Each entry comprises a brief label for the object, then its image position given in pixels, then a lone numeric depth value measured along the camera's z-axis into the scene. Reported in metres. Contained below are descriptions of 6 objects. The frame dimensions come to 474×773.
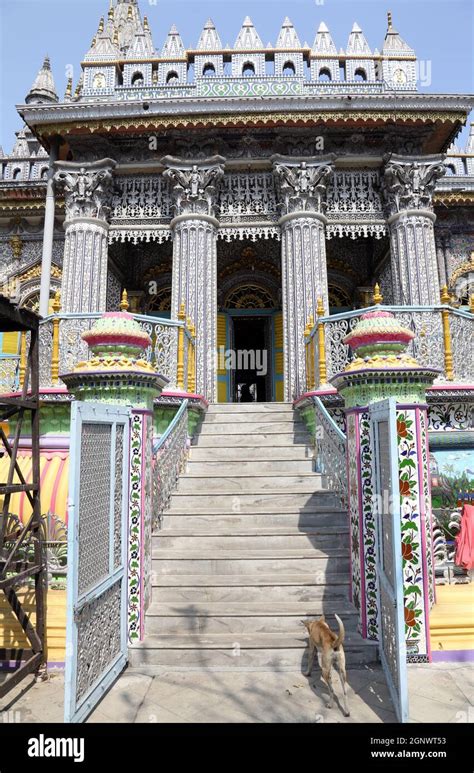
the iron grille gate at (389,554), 3.44
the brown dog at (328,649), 3.57
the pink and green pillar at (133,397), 4.44
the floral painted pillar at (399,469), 4.24
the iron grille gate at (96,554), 3.34
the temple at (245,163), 10.20
